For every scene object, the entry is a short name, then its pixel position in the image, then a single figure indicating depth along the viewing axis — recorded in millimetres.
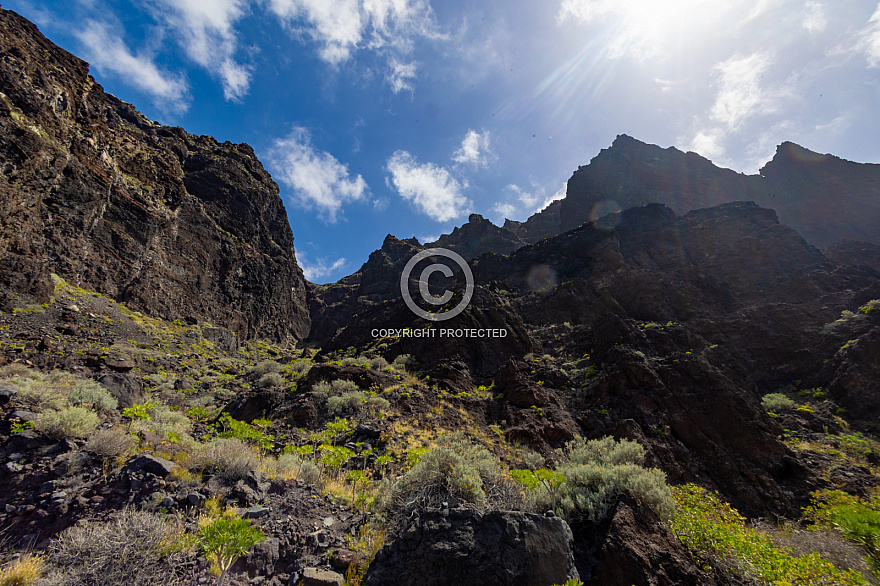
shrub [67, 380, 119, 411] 7750
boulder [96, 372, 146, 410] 11383
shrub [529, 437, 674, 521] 4785
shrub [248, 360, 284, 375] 24319
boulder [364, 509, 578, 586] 3676
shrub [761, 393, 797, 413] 16375
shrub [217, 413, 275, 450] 8693
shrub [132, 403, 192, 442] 7336
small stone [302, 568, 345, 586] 3549
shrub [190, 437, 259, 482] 5398
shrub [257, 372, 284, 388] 18822
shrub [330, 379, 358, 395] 14201
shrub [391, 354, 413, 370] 21423
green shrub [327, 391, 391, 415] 12422
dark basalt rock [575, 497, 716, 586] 3820
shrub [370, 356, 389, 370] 21469
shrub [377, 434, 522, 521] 4844
